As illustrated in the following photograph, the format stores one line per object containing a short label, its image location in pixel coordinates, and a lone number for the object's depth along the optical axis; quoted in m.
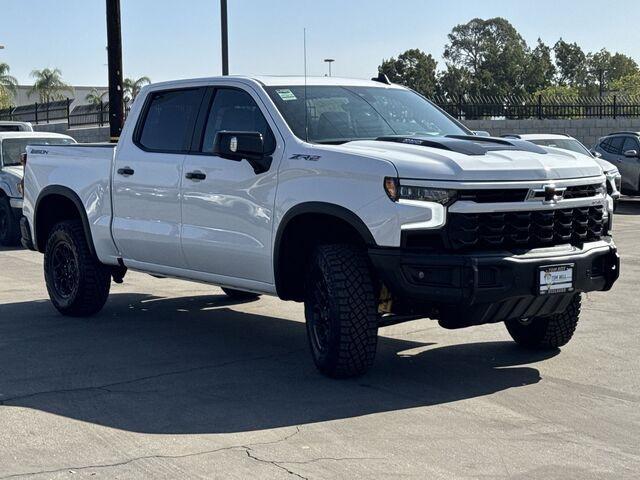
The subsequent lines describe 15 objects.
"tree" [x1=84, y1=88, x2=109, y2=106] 81.38
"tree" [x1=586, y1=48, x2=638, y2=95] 114.44
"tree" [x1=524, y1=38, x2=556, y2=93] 93.81
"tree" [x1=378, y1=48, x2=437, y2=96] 85.62
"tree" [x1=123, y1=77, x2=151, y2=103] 74.14
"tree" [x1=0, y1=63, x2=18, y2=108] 77.98
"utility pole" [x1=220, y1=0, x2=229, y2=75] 22.55
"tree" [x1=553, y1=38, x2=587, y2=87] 109.69
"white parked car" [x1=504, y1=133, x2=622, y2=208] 19.83
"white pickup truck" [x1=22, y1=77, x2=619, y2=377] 6.76
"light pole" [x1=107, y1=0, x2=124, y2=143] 20.27
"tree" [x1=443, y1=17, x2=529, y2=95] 93.81
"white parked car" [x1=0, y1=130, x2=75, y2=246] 16.77
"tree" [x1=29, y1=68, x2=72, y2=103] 86.06
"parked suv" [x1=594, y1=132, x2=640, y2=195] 23.95
